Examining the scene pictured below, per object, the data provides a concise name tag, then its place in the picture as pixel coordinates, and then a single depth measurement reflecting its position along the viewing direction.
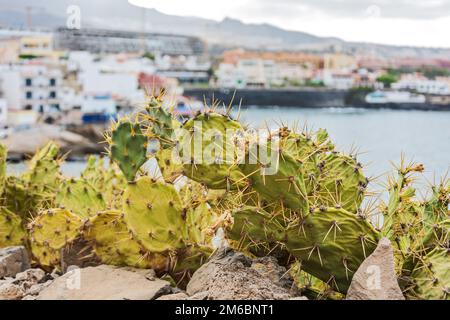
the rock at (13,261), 2.82
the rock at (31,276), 2.64
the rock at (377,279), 1.95
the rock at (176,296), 2.05
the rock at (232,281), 2.03
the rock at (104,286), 2.08
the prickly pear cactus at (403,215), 2.29
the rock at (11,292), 2.34
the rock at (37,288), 2.35
